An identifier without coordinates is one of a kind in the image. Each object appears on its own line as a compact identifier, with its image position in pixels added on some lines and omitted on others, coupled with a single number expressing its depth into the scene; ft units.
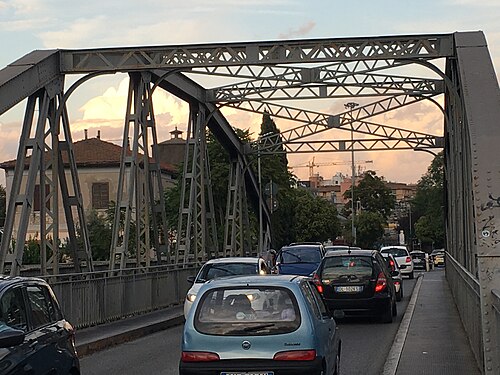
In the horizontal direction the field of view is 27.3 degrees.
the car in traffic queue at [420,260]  236.98
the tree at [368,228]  406.62
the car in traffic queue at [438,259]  260.95
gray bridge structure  44.42
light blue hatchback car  32.01
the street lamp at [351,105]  305.73
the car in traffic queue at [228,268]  71.92
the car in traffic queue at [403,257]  163.02
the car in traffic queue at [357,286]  73.51
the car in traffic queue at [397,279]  96.65
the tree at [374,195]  531.91
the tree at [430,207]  452.76
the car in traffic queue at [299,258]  103.45
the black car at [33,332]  24.40
